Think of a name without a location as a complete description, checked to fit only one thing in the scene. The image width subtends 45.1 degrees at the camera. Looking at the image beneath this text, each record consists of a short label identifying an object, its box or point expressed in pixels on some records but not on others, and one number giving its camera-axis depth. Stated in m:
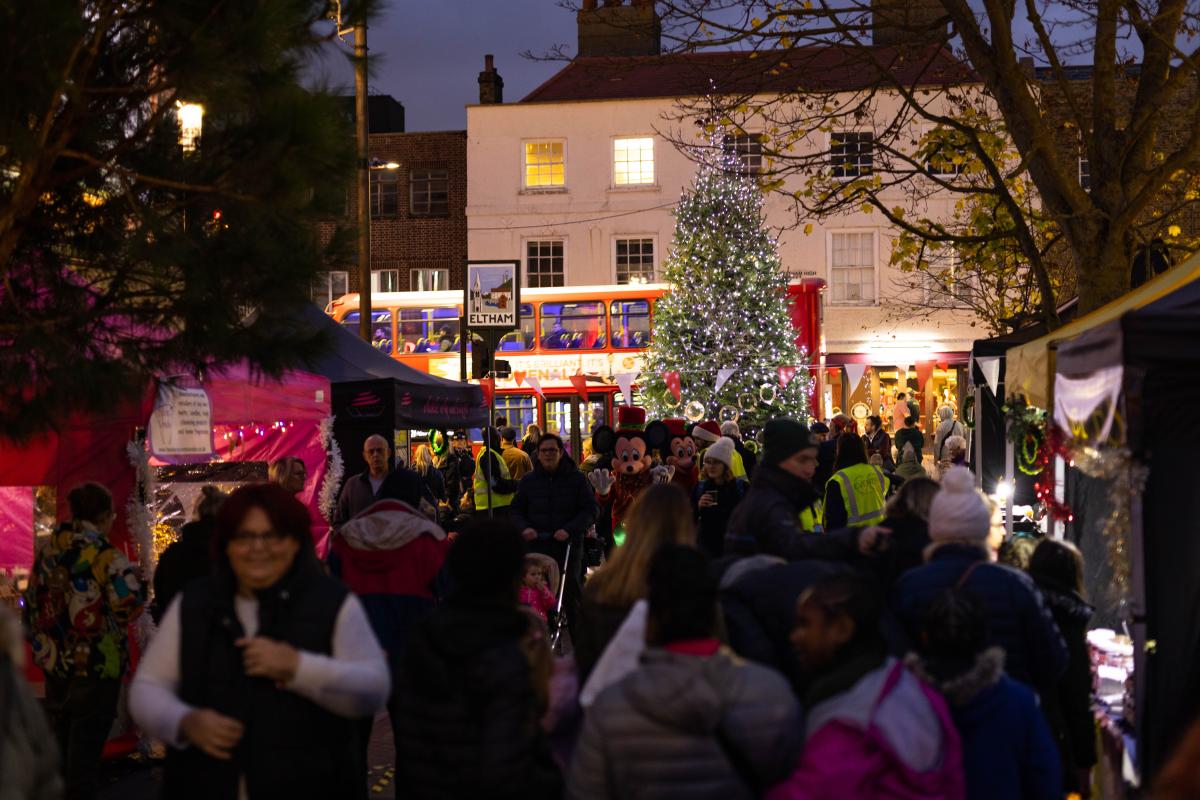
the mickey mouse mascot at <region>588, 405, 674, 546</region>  14.17
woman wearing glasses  4.13
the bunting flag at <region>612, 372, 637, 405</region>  31.70
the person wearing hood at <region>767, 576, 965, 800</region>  3.92
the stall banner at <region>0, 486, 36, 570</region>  9.43
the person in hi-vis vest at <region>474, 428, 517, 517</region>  15.39
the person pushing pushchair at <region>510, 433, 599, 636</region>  12.23
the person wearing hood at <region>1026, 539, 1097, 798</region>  5.87
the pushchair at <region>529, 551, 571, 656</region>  11.14
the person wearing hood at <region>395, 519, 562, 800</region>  4.31
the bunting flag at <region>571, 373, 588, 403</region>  31.45
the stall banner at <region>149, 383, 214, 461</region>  9.34
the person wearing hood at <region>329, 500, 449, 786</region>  8.34
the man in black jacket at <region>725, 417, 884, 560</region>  6.27
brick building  44.19
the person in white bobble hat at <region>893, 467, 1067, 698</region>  5.18
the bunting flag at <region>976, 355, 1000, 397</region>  14.13
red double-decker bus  32.06
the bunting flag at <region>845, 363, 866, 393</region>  34.31
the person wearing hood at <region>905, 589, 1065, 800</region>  4.43
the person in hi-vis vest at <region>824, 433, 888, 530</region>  10.22
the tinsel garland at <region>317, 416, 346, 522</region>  11.68
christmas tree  31.78
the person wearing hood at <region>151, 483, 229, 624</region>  7.15
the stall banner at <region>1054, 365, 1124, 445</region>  6.12
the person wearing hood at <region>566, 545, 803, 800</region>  3.79
